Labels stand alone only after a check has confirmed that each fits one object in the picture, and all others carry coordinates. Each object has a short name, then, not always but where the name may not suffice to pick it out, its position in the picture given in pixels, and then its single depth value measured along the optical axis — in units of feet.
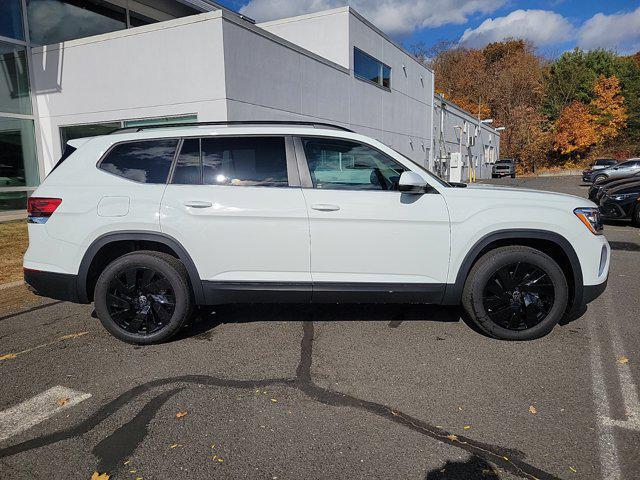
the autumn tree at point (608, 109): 174.81
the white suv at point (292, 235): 12.60
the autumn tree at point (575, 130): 175.52
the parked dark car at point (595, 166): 103.30
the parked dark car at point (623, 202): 36.88
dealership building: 37.29
